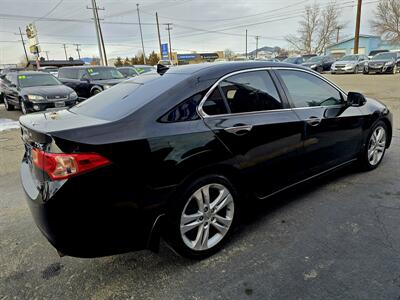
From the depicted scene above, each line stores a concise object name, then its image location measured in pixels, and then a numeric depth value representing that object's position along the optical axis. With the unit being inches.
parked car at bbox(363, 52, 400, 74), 836.7
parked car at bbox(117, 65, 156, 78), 581.9
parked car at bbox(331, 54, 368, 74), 937.5
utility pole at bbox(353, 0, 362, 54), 1080.2
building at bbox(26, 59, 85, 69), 2180.7
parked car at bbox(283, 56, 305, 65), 1151.6
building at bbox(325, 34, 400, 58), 2402.8
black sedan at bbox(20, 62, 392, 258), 75.0
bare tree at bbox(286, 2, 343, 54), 2069.4
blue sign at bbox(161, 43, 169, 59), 1926.4
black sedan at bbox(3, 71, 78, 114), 346.0
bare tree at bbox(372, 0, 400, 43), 1676.9
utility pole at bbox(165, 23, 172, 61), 2503.7
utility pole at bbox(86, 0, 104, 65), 917.2
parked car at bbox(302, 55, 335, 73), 1053.8
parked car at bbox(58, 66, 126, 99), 448.5
